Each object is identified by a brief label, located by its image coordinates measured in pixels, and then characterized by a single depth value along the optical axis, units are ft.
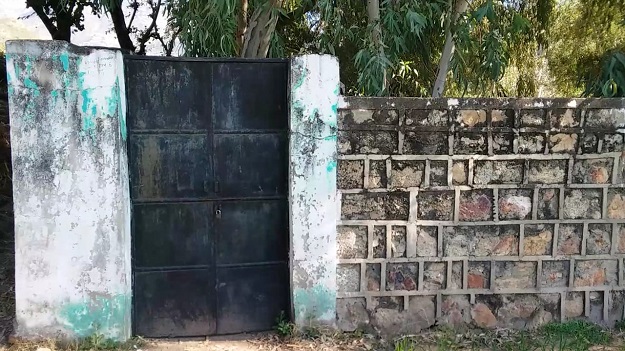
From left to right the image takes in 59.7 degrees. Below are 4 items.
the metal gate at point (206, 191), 11.35
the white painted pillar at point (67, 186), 10.60
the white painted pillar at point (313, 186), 11.38
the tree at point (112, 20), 31.07
